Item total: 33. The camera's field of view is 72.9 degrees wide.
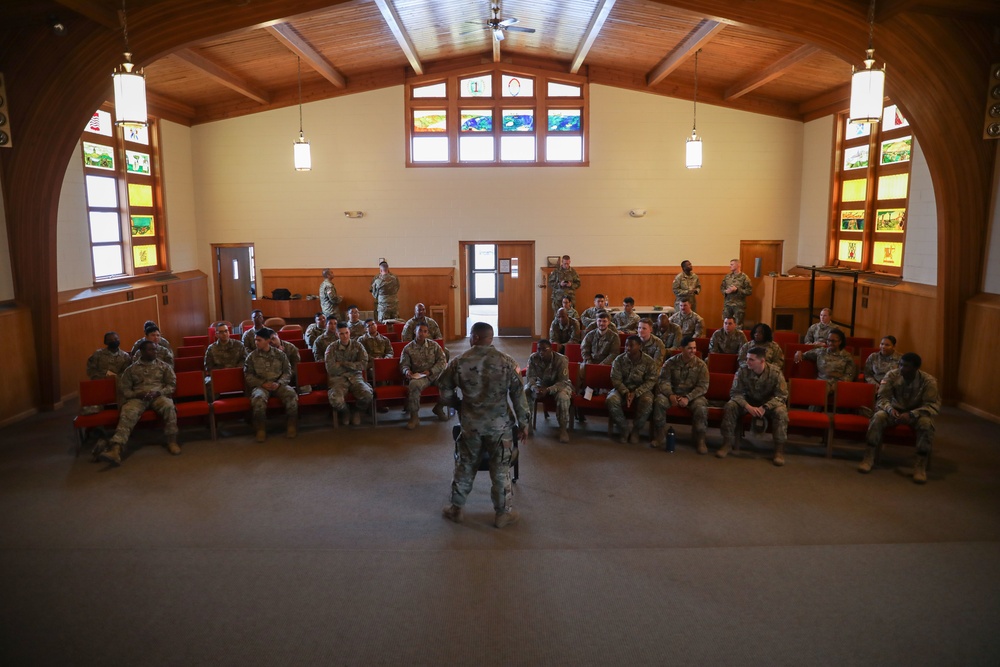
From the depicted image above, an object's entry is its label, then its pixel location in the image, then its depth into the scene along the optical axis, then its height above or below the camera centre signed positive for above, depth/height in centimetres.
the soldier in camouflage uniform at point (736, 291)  1212 -73
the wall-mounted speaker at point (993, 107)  802 +170
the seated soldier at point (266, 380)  748 -150
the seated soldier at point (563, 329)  978 -115
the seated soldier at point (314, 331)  974 -118
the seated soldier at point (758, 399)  669 -151
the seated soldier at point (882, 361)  743 -123
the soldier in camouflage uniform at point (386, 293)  1304 -85
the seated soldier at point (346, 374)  788 -148
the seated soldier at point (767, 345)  788 -110
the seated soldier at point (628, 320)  1045 -109
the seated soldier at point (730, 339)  885 -116
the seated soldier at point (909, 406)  628 -149
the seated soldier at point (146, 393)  691 -151
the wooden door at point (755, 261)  1412 -23
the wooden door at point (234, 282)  1433 -71
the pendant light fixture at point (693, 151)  1141 +166
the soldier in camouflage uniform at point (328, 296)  1333 -92
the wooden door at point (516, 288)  1416 -81
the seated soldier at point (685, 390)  706 -150
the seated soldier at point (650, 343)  792 -116
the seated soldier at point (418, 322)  953 -111
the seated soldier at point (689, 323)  1036 -111
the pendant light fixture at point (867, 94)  575 +133
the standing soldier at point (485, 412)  526 -126
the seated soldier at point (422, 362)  809 -138
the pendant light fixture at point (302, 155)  1145 +158
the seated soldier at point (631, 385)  730 -147
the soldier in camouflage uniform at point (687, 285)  1245 -64
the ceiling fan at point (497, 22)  859 +287
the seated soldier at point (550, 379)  745 -148
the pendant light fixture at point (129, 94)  532 +121
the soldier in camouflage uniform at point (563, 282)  1316 -63
